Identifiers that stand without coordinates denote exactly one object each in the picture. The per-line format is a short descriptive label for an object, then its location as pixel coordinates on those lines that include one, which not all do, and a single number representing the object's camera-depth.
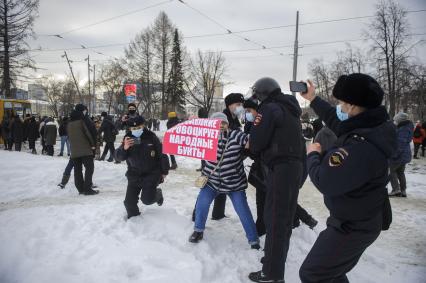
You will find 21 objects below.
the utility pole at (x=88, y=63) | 40.09
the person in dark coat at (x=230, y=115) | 5.16
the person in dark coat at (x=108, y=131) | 12.68
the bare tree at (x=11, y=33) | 26.88
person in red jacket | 16.78
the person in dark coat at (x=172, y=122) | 11.48
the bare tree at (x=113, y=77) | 44.59
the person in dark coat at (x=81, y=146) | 7.55
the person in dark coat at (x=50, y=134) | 15.06
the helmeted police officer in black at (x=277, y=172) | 3.32
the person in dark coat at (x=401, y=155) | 7.88
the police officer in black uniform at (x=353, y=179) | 2.20
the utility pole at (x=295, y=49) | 18.85
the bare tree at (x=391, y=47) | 25.86
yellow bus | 21.99
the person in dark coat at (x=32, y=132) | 16.98
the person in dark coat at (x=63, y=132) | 14.80
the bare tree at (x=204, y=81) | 37.98
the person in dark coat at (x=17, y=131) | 16.77
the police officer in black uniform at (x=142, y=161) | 5.14
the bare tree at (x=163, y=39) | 43.75
